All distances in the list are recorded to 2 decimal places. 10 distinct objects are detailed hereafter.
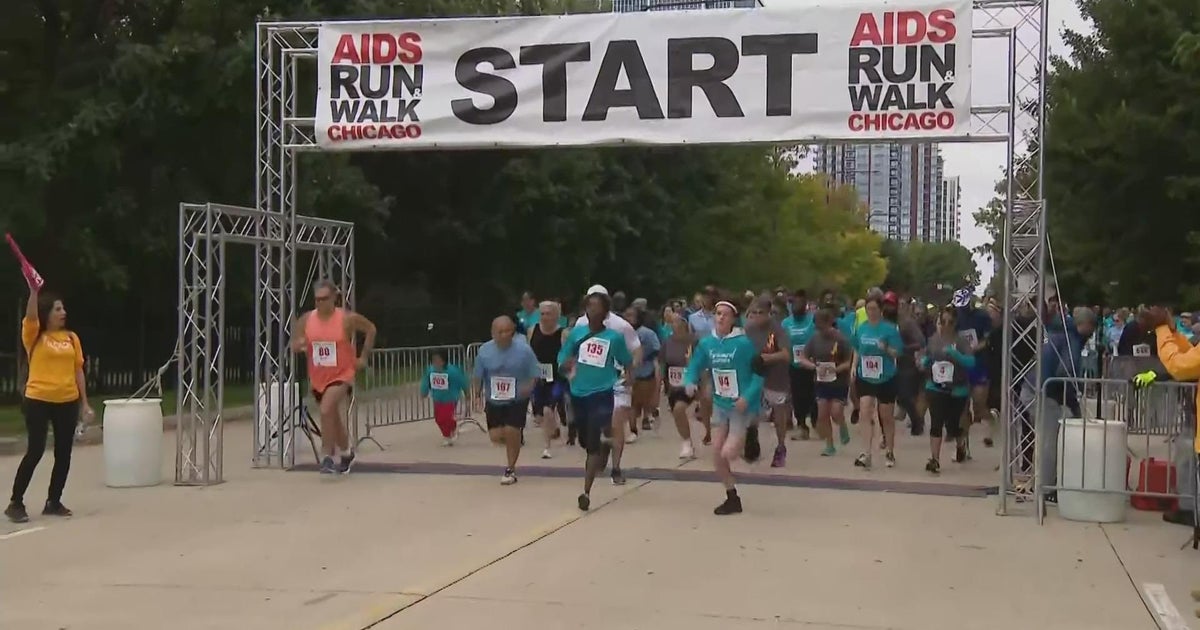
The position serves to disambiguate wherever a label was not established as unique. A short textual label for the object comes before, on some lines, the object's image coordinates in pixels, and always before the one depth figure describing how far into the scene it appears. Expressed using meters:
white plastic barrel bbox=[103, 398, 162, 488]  12.11
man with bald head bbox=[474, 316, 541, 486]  12.25
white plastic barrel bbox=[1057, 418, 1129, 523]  10.60
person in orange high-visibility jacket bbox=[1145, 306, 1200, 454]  9.37
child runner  15.95
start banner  11.79
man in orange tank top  12.53
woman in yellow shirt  10.26
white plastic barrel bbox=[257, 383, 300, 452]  13.64
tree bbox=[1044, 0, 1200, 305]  27.28
